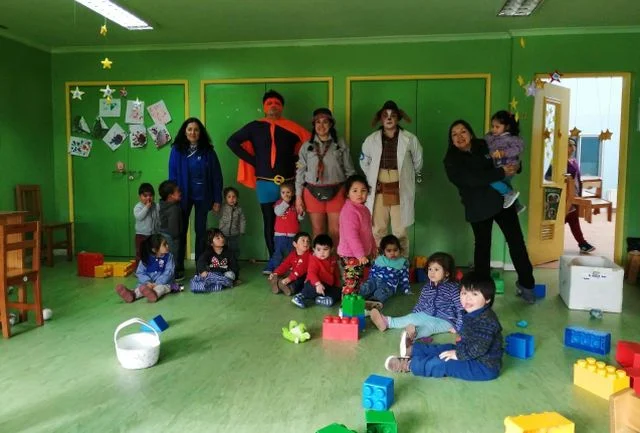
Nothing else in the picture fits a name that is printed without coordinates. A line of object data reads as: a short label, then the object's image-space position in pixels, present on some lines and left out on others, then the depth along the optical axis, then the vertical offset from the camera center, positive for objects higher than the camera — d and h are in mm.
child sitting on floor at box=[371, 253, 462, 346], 3820 -951
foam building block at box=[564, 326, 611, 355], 3402 -1026
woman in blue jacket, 5609 -15
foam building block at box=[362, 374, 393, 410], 2604 -1029
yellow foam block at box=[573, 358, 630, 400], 2770 -1026
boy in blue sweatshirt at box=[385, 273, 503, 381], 2963 -919
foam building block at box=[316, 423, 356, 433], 2211 -1011
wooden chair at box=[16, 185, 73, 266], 6151 -535
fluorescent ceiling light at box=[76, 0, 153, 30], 4816 +1403
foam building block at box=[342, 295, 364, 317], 3895 -930
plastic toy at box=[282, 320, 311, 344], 3600 -1042
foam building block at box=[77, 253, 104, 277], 5535 -903
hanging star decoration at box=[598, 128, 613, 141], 6407 +399
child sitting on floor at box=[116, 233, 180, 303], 4879 -832
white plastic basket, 3092 -1013
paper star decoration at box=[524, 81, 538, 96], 5254 +752
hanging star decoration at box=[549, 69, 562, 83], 5230 +870
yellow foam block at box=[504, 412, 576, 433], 2234 -1015
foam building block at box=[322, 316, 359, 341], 3650 -1018
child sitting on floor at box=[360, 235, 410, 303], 4781 -848
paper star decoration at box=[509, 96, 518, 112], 5646 +664
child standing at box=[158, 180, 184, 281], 5469 -431
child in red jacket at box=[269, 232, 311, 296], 4836 -874
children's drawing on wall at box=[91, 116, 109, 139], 6645 +480
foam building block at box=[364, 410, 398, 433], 2326 -1033
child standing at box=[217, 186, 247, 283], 5832 -506
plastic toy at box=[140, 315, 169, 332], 3724 -1022
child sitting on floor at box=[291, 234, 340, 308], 4574 -868
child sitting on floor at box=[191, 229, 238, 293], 4996 -887
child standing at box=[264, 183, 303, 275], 5512 -519
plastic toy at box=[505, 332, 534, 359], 3352 -1033
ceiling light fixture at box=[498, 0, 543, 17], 4855 +1433
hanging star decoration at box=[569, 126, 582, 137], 6468 +442
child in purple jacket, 4562 +214
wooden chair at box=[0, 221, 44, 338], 3592 -679
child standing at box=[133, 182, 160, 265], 5684 -466
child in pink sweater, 4414 -516
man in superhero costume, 5586 +206
